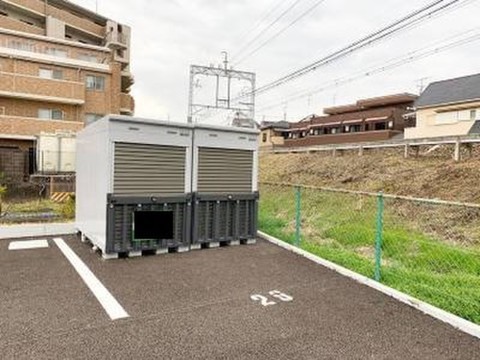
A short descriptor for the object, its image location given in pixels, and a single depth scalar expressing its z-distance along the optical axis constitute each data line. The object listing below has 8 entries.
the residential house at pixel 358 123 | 28.48
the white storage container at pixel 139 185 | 5.62
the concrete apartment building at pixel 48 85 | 20.41
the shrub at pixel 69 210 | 9.03
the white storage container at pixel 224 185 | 6.41
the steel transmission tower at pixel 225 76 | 23.53
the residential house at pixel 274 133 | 41.91
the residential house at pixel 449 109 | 20.62
